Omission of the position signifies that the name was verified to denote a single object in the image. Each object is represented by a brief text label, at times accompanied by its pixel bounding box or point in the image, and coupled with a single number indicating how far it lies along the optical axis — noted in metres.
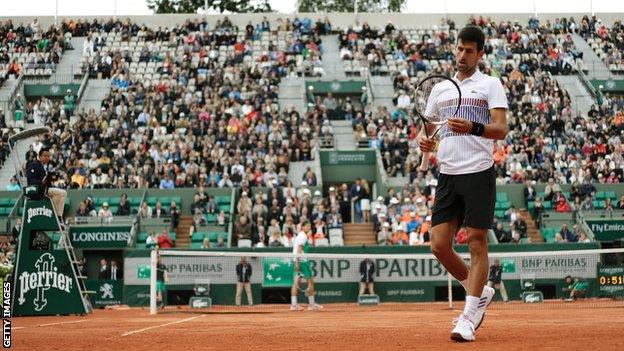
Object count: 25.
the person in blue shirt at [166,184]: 32.22
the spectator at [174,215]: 30.22
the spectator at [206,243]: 27.77
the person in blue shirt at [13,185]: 33.06
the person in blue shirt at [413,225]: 29.19
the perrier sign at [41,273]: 17.41
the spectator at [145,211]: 29.79
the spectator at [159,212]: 30.06
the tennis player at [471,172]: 8.08
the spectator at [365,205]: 31.62
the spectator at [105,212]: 29.33
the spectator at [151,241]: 28.37
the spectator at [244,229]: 28.98
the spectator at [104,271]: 27.36
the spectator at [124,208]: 30.22
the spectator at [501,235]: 28.52
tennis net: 24.70
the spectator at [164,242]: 28.28
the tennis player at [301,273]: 22.50
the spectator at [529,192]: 31.47
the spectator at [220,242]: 28.16
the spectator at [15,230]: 27.18
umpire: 15.86
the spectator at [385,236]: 28.88
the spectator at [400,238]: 28.80
